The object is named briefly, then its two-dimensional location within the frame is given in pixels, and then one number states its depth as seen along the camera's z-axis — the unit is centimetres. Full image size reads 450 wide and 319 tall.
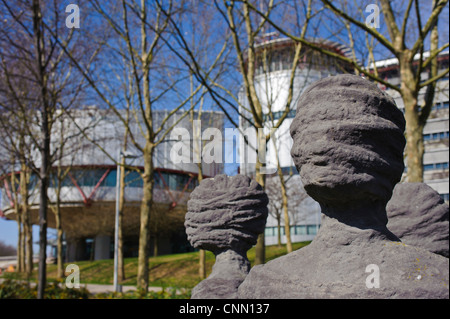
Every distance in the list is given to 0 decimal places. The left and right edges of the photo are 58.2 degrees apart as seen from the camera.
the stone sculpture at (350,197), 171
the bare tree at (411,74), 622
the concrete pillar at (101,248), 3532
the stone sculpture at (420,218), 290
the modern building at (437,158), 3663
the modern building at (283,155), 1247
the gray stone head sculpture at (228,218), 321
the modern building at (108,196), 2717
